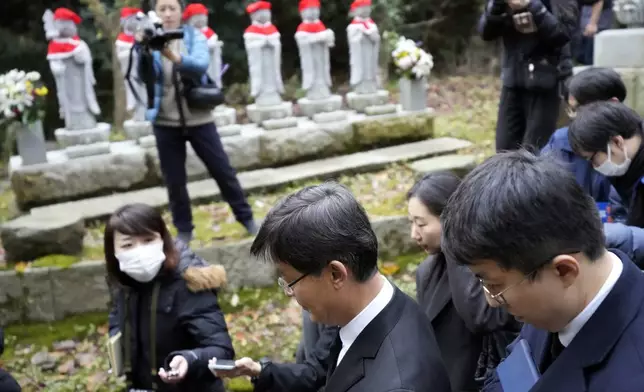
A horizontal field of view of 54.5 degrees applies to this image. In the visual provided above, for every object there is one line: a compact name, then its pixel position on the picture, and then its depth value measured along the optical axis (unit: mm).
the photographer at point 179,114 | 4305
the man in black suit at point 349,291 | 1539
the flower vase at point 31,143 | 5387
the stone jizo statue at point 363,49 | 6910
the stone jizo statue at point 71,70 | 5566
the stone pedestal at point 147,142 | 6109
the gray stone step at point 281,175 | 5465
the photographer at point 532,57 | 4223
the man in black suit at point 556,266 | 1162
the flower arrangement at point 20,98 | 5066
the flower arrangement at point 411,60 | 6691
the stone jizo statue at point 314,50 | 6605
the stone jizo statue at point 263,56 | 6438
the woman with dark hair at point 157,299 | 2623
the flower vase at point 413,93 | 7023
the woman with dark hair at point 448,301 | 2191
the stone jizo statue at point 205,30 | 6184
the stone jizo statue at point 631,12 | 5863
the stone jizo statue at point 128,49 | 5879
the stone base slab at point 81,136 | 5793
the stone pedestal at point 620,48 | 5680
